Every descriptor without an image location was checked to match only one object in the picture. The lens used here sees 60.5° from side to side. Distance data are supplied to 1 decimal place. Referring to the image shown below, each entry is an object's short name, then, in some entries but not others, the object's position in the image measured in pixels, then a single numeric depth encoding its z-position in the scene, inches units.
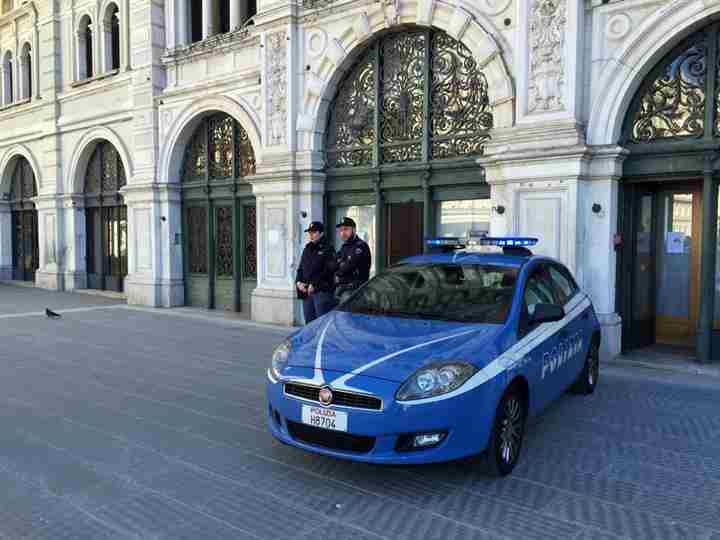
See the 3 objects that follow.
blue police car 159.0
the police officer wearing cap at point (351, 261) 331.0
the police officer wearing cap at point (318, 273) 335.9
